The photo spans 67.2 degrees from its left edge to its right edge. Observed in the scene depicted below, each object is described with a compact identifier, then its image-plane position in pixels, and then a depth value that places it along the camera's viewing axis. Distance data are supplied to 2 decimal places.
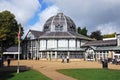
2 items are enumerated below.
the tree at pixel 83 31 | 36.10
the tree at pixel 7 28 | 21.59
